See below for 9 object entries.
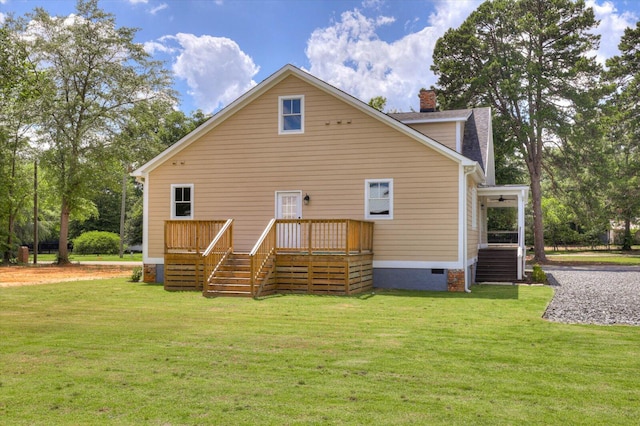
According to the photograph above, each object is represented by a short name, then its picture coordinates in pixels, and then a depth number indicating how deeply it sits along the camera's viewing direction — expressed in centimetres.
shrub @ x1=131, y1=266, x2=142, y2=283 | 1828
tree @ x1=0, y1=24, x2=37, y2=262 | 2841
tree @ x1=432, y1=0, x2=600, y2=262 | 3005
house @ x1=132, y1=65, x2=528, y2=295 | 1486
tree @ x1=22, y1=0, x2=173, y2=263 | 2888
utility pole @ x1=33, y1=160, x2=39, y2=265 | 3069
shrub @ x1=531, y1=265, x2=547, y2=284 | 1755
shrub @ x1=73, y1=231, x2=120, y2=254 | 4453
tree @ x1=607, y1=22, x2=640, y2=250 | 3269
